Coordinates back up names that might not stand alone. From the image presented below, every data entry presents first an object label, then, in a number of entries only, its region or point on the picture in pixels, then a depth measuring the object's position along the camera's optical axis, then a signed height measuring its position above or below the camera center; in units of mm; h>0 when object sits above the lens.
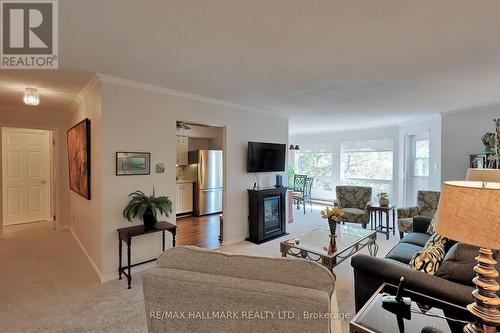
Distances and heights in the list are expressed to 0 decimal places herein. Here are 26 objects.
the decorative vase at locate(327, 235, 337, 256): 2684 -912
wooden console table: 2777 -802
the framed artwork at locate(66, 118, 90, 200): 3281 +85
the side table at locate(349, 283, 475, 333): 1367 -886
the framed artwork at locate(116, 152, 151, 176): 2980 +3
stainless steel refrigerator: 6273 -443
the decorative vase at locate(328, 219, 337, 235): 2953 -726
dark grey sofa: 1550 -765
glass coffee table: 2646 -948
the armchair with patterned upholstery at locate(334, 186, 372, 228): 4879 -803
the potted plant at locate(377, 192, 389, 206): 4914 -705
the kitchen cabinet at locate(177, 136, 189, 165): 6341 +347
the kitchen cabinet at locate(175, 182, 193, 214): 6188 -854
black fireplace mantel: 4348 -911
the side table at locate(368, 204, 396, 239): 4614 -1138
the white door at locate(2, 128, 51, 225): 5188 -259
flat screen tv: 4410 +133
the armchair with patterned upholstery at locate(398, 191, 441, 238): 4105 -782
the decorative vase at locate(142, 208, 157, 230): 2988 -669
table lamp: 986 -266
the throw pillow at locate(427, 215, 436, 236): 3138 -839
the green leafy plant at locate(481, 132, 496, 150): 3804 +370
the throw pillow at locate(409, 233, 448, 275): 1828 -718
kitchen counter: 6305 -446
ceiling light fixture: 3139 +865
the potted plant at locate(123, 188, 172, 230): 2918 -522
